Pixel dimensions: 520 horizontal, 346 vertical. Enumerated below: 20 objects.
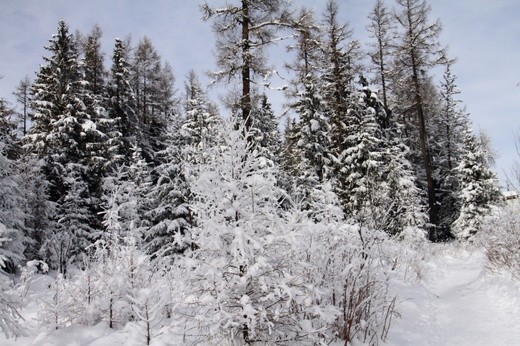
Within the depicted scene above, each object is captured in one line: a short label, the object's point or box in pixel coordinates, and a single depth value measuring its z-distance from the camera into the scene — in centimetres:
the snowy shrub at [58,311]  499
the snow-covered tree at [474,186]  2092
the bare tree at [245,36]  1220
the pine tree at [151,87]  3359
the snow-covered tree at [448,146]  2948
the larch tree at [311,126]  2042
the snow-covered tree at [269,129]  2514
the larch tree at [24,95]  3594
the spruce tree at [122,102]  2691
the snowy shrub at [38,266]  731
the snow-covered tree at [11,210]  1388
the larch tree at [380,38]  2314
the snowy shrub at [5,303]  372
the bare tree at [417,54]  1997
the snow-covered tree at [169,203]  1828
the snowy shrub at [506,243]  721
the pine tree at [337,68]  1998
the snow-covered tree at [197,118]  1940
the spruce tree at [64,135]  1848
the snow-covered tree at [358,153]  1967
